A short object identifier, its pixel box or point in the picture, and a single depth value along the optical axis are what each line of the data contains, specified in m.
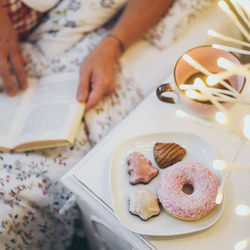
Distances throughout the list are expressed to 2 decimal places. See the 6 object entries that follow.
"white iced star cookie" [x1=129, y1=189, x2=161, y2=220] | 0.55
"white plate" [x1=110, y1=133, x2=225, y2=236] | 0.54
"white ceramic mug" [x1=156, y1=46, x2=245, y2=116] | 0.60
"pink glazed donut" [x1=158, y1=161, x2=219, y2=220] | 0.53
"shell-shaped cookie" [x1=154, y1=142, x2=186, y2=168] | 0.62
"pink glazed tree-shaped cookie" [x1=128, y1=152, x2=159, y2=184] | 0.60
